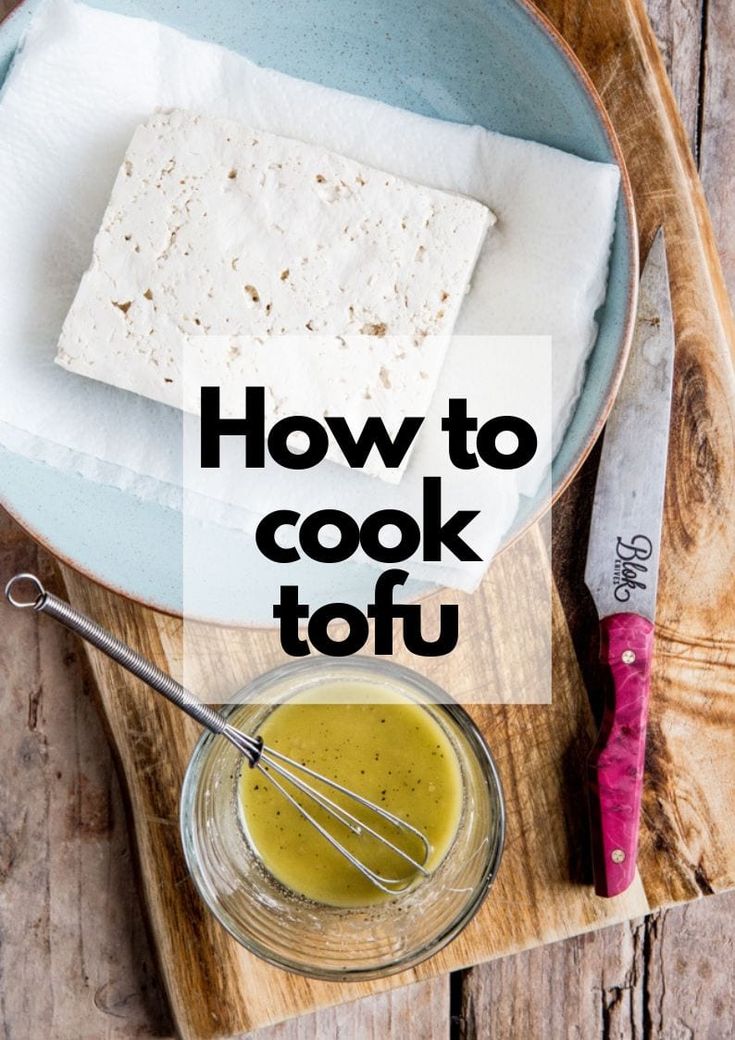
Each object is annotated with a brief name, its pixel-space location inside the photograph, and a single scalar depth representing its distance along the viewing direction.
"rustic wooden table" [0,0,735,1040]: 0.92
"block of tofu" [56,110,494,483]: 0.83
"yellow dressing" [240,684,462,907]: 0.81
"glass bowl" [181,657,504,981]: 0.77
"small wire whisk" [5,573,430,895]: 0.77
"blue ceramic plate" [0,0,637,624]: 0.80
